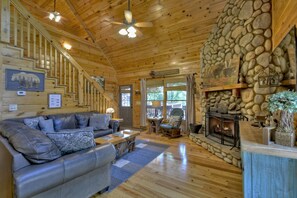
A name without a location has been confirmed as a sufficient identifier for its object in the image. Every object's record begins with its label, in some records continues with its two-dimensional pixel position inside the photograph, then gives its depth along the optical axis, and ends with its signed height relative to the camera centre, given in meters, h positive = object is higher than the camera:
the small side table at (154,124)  5.55 -0.91
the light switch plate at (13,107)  3.26 -0.13
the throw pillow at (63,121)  3.74 -0.54
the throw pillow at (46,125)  3.33 -0.57
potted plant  1.28 -0.14
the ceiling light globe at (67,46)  5.22 +2.00
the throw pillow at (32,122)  3.19 -0.45
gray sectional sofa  1.37 -0.67
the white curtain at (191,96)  5.17 +0.14
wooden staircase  3.45 +1.09
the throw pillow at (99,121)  4.23 -0.60
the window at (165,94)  5.61 +0.21
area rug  2.54 -1.32
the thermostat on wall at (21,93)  3.37 +0.20
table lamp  5.25 -0.35
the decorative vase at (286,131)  1.29 -0.28
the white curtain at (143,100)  6.40 +0.03
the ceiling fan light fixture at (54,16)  4.23 +2.52
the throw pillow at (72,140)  1.75 -0.49
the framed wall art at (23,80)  3.23 +0.50
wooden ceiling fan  3.39 +1.79
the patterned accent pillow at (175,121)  5.01 -0.72
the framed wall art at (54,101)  3.91 +0.00
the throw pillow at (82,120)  4.18 -0.55
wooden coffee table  3.11 -0.85
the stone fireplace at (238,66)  2.64 +0.66
